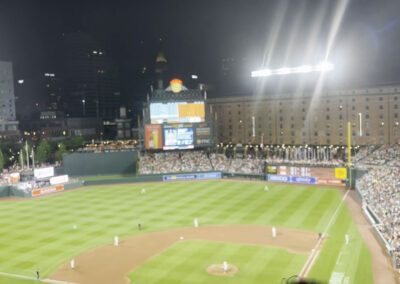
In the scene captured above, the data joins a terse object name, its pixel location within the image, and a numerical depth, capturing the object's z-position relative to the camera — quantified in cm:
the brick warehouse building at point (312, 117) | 7875
